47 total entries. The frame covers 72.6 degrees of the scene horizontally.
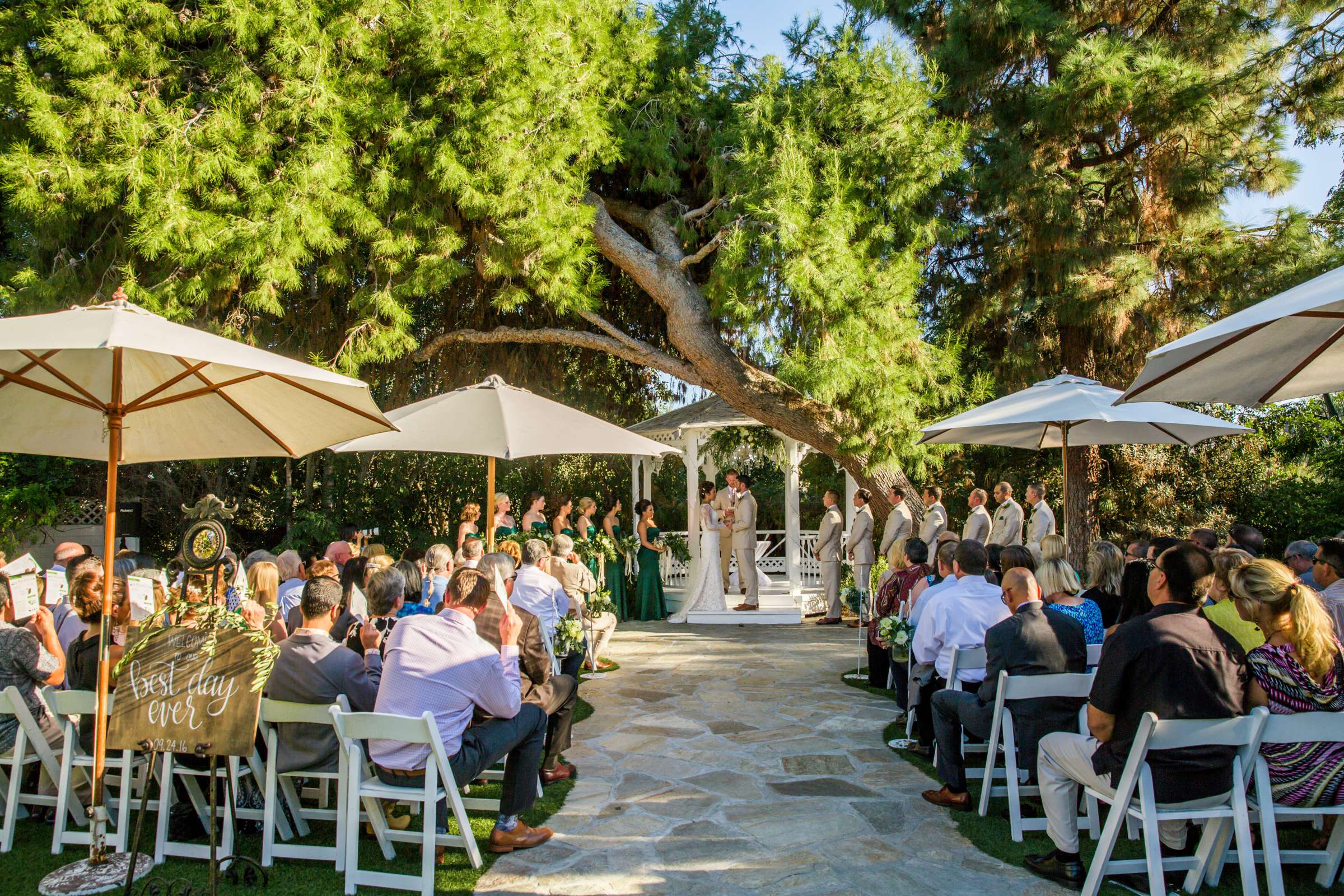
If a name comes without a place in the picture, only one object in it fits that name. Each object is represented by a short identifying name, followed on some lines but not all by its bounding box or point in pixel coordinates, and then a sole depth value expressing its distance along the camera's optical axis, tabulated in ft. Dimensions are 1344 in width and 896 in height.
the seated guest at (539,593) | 21.42
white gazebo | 42.83
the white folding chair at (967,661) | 17.38
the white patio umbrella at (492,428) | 22.43
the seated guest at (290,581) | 20.61
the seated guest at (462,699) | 13.57
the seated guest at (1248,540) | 21.18
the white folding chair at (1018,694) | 14.80
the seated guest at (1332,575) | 15.61
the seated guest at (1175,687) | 11.69
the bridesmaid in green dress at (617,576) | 41.32
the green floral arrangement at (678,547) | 45.24
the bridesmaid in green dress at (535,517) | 38.09
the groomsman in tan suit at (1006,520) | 31.89
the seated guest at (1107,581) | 19.10
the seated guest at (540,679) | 16.57
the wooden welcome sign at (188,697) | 12.49
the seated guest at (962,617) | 17.76
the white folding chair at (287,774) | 13.78
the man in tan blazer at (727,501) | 43.25
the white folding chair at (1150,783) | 11.53
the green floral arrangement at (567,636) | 20.89
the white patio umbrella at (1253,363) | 14.76
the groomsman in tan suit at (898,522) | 35.99
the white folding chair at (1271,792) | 11.79
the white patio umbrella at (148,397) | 12.35
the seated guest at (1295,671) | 12.01
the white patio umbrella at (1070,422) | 24.50
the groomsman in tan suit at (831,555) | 41.45
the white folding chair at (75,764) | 14.28
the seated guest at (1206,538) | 22.71
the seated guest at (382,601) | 16.89
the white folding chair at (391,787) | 12.59
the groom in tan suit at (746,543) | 42.34
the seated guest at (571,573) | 26.16
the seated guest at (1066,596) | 17.10
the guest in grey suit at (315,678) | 14.29
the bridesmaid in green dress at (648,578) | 43.06
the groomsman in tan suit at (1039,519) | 31.63
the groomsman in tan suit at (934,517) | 33.40
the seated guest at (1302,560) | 18.77
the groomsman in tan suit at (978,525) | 33.37
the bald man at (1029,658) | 15.16
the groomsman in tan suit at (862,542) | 38.83
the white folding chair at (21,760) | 14.42
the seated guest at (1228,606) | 15.20
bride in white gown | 41.52
